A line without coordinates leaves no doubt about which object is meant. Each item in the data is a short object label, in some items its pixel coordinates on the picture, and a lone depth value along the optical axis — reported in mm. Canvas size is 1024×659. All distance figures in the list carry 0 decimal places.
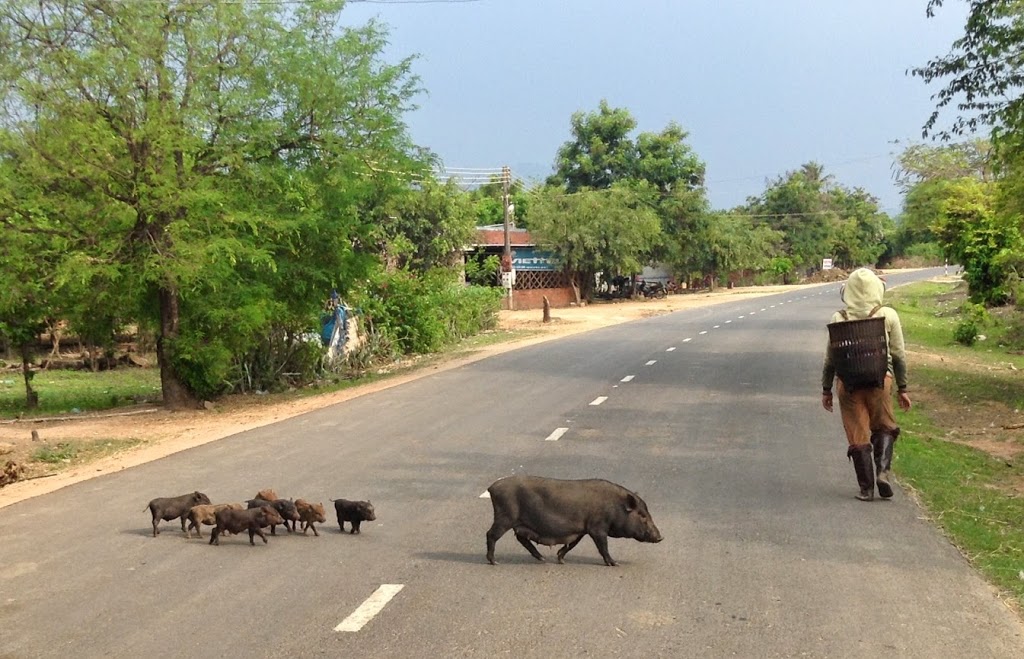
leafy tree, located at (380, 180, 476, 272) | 46981
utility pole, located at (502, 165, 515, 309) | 48188
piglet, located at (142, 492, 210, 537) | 8539
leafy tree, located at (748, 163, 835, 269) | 107750
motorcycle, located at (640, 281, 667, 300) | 70175
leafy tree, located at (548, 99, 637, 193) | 69875
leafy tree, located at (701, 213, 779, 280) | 76750
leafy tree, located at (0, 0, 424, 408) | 16609
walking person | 9392
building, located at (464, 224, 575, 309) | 59594
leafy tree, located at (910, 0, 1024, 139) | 16328
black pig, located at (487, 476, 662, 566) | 7133
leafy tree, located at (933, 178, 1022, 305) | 38719
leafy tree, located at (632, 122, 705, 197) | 70062
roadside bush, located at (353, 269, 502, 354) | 28156
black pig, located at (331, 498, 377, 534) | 8336
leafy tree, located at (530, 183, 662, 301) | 57375
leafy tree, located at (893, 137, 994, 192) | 52062
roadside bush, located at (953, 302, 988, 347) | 31719
